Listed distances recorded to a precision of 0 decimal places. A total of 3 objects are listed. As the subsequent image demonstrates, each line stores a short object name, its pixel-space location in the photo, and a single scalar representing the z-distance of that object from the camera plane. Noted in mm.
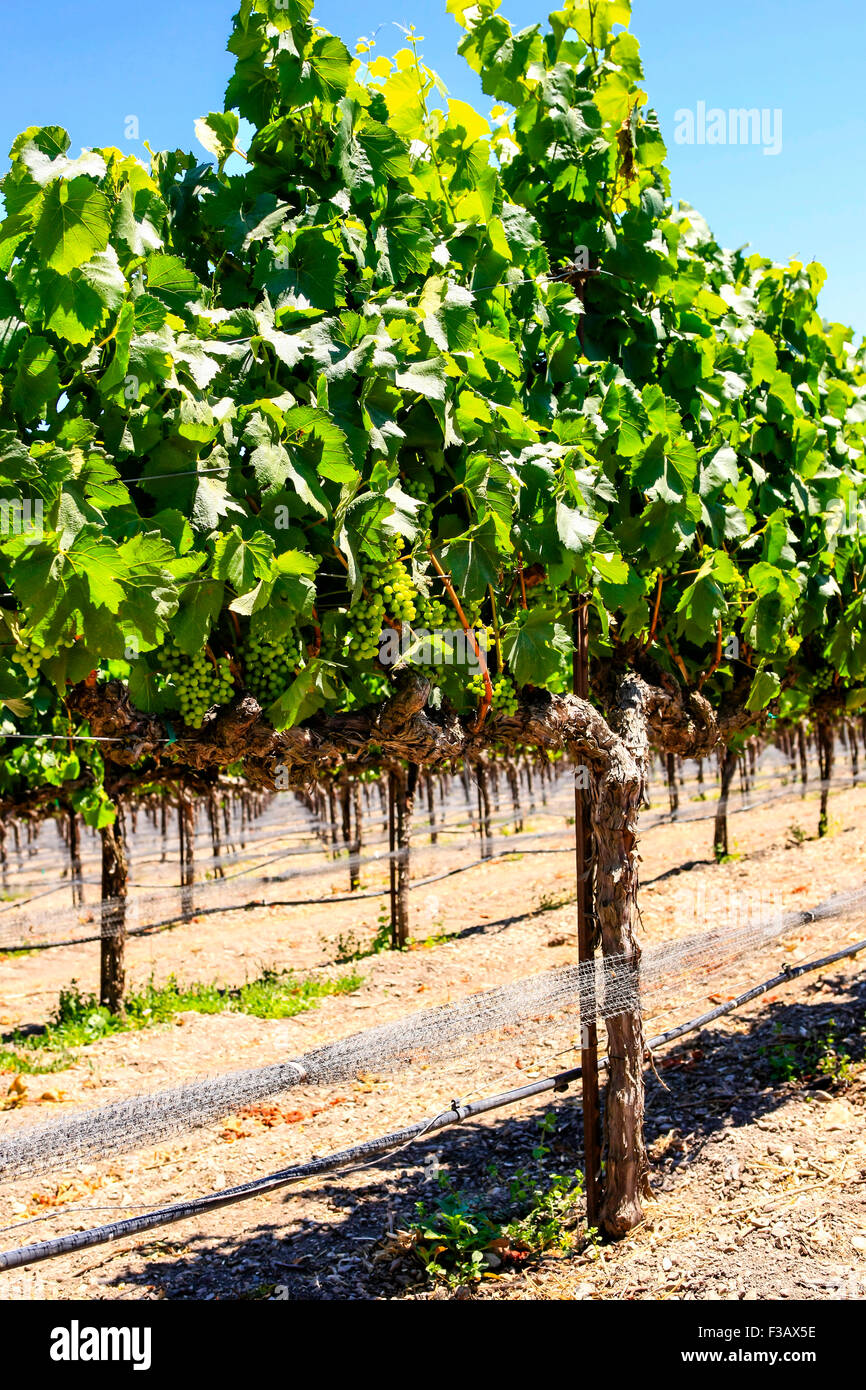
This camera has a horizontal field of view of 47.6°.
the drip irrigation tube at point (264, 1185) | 3272
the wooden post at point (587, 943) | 4637
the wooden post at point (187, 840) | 16453
